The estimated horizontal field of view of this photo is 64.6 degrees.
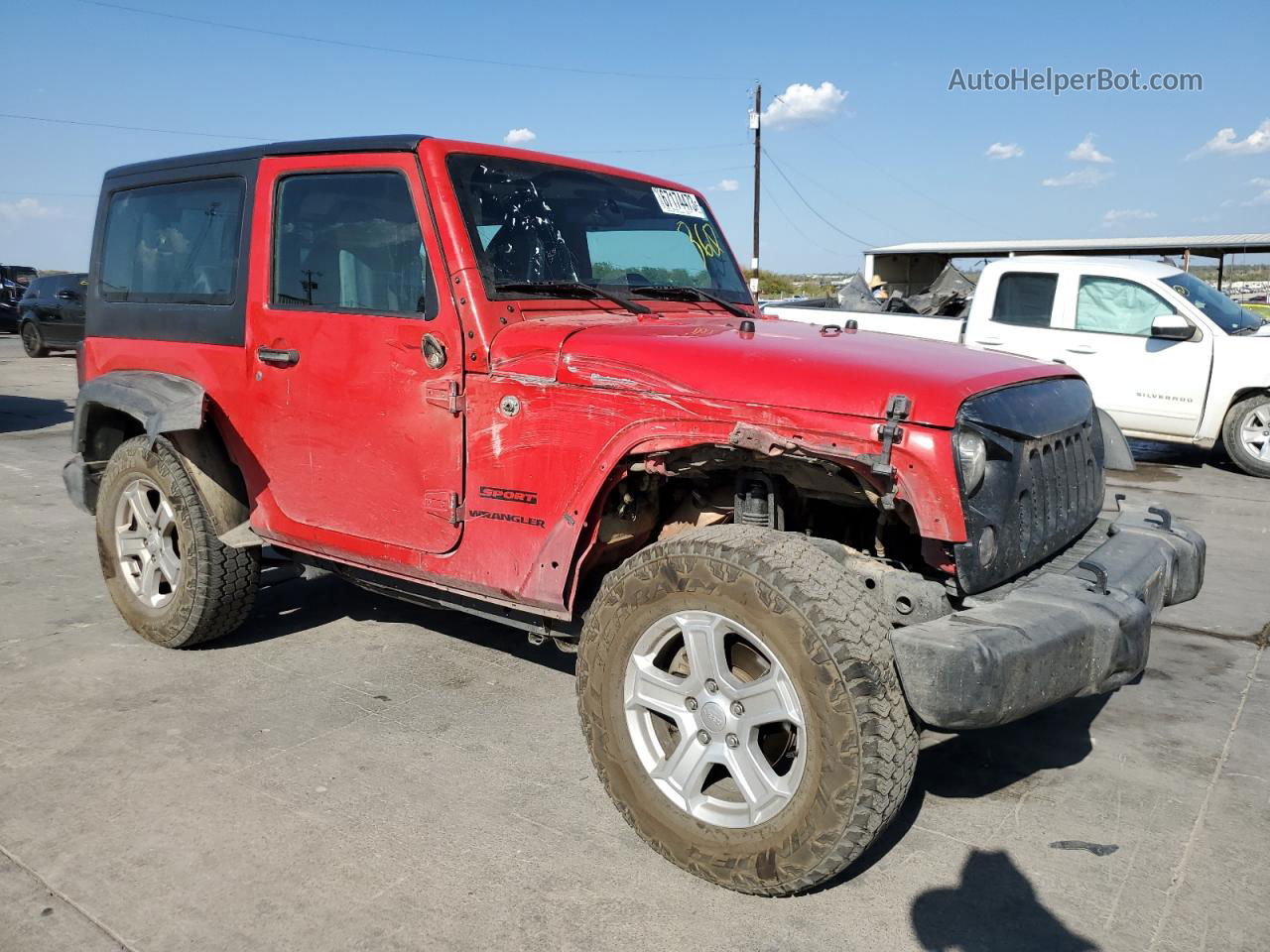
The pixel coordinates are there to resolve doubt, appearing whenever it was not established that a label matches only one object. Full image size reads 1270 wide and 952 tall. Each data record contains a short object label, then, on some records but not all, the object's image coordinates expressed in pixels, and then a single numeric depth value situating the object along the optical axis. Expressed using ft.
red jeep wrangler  8.39
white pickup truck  29.55
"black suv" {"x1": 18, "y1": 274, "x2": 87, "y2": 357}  63.87
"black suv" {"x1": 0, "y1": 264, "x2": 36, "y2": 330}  81.61
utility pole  95.40
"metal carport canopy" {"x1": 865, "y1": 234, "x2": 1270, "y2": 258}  44.98
